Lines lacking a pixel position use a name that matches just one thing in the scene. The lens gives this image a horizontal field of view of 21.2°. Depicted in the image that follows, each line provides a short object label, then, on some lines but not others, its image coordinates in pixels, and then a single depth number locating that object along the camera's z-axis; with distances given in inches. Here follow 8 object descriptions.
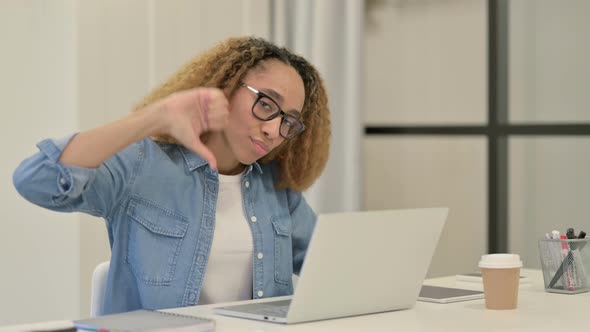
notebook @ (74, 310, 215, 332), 111.7
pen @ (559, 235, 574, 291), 136.6
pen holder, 136.8
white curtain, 216.2
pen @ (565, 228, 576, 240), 137.1
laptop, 116.3
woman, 125.7
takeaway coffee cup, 126.1
